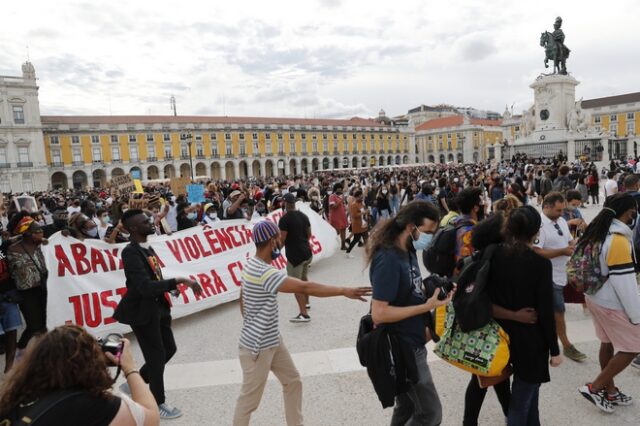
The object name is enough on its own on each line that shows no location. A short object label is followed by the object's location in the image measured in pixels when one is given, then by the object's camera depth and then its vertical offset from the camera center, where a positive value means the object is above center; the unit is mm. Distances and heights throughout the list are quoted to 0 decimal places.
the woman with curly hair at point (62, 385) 1282 -613
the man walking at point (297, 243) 5047 -832
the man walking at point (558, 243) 3684 -758
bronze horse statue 27688 +6815
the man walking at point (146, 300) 3016 -858
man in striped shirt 2451 -817
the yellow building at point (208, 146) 58312 +5053
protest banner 4516 -1088
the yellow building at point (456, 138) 77000 +4788
